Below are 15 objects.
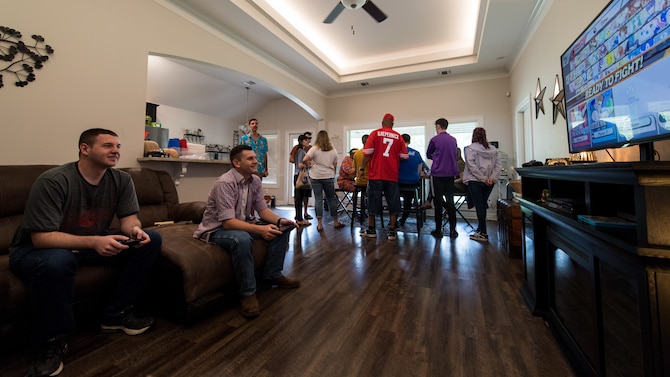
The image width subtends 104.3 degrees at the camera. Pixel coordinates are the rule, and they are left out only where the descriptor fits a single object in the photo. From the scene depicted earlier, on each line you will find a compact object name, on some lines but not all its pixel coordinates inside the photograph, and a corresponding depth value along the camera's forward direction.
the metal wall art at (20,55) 1.91
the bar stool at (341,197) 5.98
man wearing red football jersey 3.39
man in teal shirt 4.40
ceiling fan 3.15
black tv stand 0.63
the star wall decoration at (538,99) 3.38
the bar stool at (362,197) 4.16
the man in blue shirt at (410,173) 3.79
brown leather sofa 1.18
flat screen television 0.97
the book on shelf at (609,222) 0.78
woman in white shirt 3.81
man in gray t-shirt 1.13
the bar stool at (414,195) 3.83
